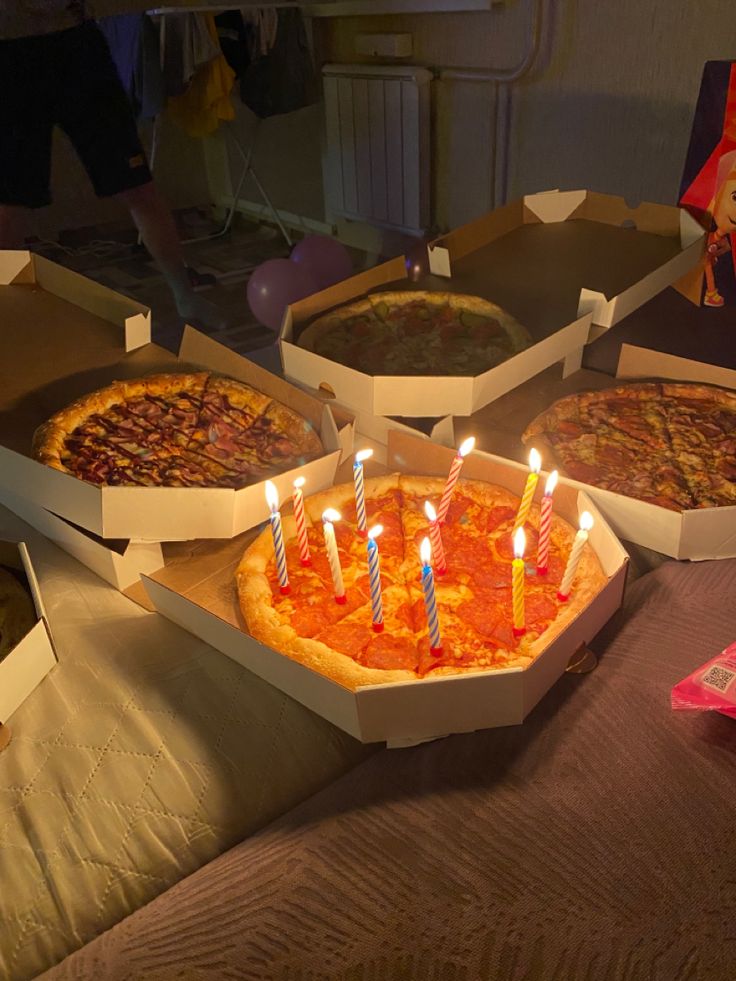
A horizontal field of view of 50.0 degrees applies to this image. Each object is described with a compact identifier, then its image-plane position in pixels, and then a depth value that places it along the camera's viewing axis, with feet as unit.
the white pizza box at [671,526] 3.97
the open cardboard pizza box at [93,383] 4.09
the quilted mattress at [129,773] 2.80
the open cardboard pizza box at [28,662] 3.37
